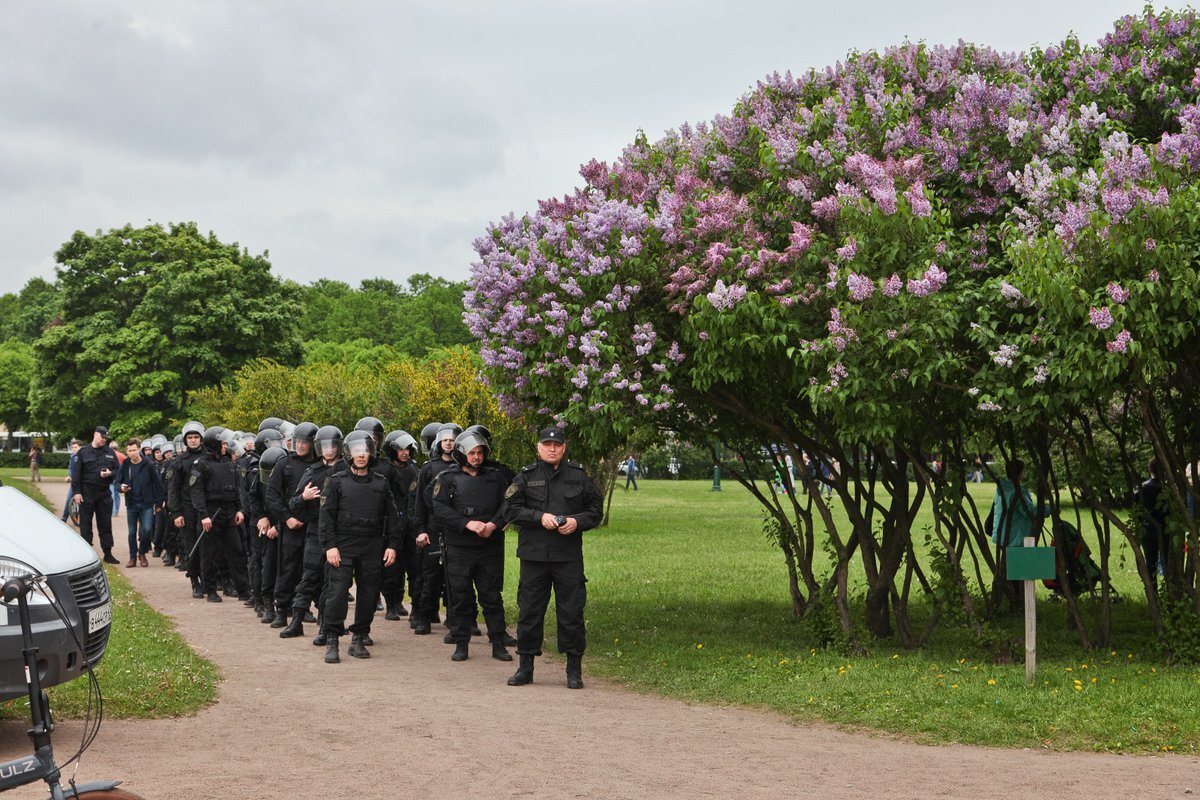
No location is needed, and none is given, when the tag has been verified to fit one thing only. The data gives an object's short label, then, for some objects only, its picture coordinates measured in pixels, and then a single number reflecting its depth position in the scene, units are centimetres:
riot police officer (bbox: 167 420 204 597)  1852
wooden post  1073
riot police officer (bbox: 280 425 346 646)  1415
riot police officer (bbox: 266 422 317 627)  1488
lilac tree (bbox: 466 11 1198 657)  1086
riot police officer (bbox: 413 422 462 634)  1420
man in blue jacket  2280
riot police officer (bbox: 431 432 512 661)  1284
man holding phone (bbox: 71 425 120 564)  2200
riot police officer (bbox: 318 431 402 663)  1286
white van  705
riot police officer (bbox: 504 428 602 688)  1144
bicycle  428
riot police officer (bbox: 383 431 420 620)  1549
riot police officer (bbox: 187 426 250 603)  1778
